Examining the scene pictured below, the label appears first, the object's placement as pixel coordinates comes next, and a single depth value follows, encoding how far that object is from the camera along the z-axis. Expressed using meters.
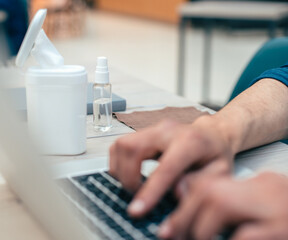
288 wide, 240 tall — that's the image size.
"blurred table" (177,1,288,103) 3.35
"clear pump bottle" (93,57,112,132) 1.04
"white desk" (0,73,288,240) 0.75
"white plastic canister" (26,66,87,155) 0.86
